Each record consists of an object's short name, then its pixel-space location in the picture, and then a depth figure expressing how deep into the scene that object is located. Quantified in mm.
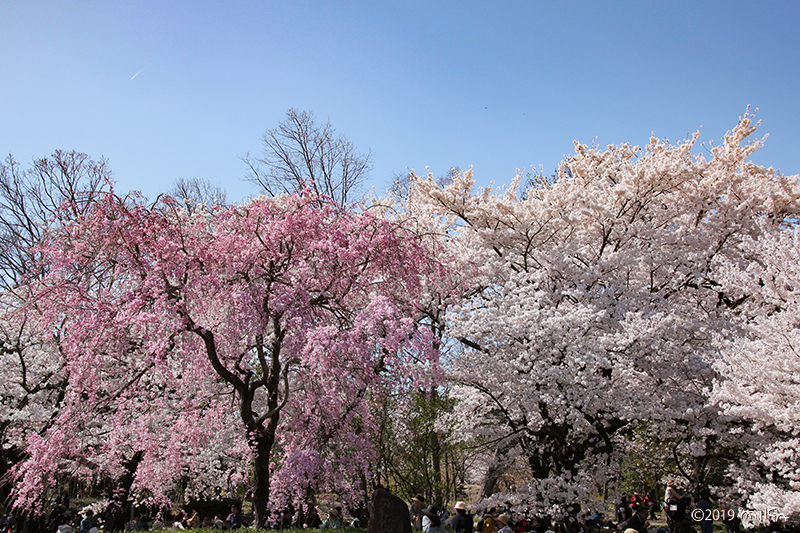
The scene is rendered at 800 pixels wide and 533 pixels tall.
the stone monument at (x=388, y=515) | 7496
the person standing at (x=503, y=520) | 8570
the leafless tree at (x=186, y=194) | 20903
